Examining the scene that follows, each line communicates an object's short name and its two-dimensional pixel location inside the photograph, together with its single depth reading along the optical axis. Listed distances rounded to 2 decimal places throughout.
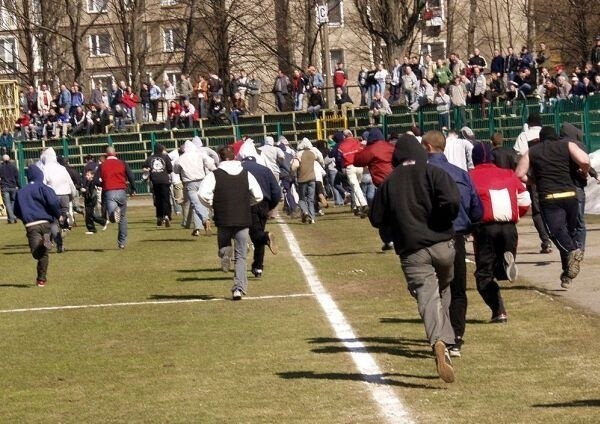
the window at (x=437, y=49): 84.06
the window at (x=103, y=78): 93.54
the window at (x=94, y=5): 84.34
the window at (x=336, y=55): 85.50
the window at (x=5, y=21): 82.62
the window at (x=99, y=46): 93.82
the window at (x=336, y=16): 84.56
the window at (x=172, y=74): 90.04
